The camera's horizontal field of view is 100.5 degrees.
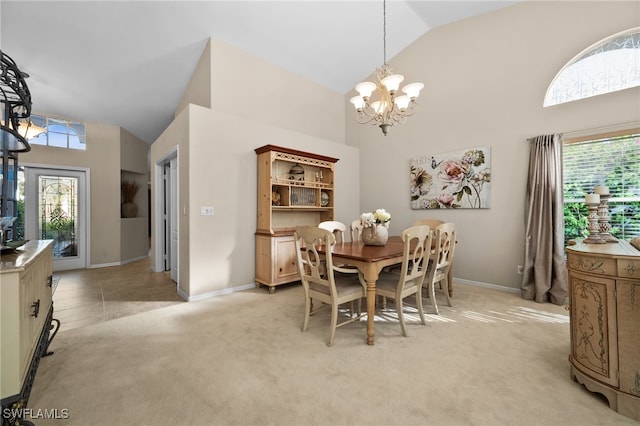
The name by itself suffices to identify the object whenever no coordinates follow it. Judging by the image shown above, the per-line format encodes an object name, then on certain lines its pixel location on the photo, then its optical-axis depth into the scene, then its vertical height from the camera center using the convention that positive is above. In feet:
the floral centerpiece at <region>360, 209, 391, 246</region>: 9.16 -0.50
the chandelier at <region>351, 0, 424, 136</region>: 8.68 +4.05
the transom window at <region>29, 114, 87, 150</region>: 16.19 +5.34
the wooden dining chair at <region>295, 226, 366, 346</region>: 7.33 -2.05
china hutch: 12.42 +0.62
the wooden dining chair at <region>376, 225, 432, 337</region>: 7.49 -1.99
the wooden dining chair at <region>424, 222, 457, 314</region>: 8.90 -1.66
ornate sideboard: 4.85 -2.22
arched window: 9.57 +5.32
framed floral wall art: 12.88 +1.66
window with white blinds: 9.77 +1.20
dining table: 7.27 -1.36
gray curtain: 10.68 -0.72
